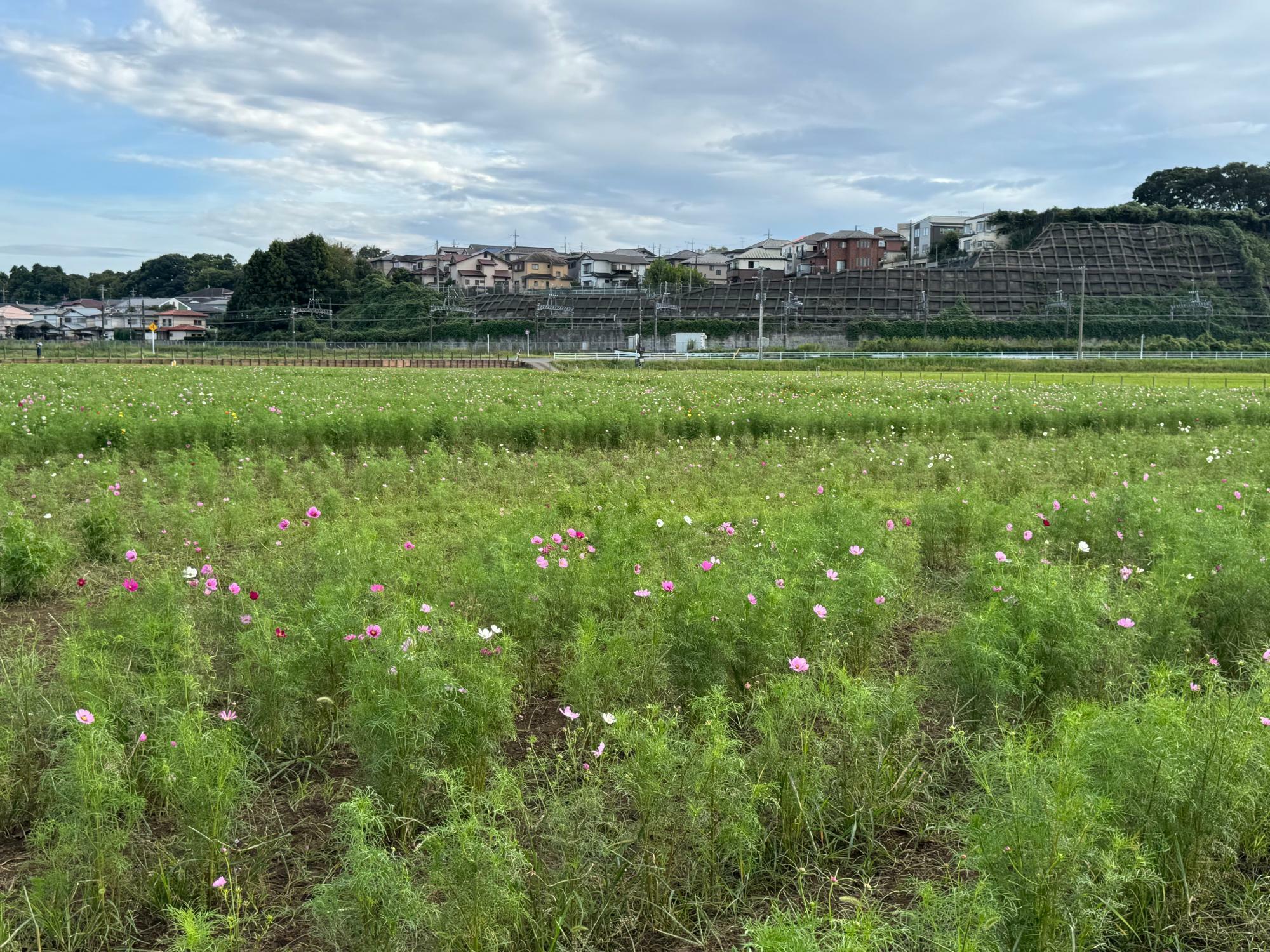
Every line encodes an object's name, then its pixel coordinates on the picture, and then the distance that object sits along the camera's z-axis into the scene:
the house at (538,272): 103.94
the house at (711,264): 110.94
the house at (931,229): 111.12
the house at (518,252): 110.75
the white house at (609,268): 105.56
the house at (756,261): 109.60
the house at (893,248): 107.88
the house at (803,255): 106.06
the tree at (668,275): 98.00
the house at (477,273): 104.81
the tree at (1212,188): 99.56
